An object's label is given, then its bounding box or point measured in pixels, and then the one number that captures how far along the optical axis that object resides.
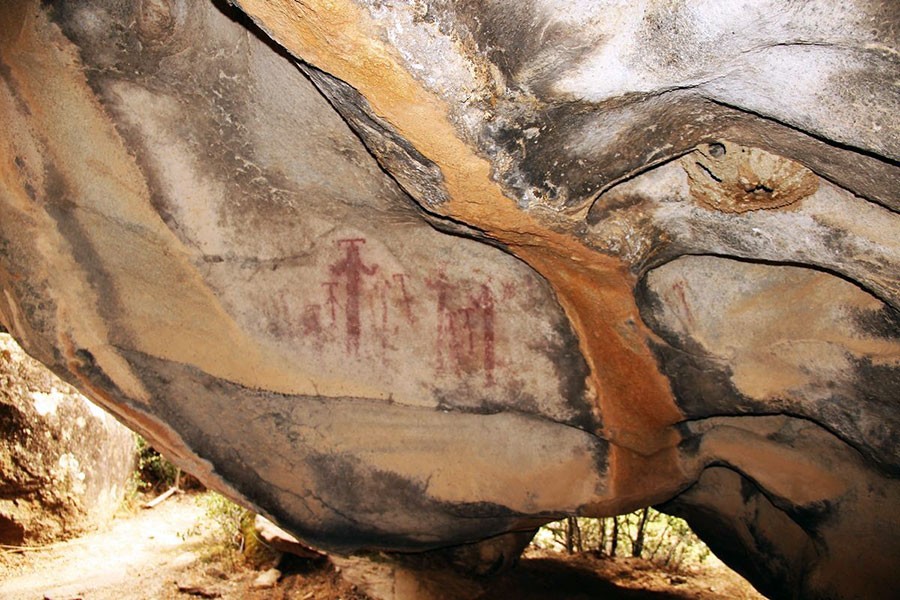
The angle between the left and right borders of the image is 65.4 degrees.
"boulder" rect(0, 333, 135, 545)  4.44
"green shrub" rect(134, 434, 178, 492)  5.96
